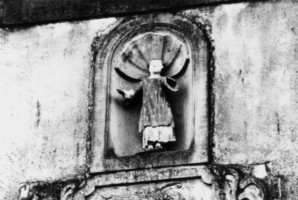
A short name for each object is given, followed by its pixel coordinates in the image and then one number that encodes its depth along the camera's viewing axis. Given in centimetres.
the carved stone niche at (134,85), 1644
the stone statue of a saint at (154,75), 1647
